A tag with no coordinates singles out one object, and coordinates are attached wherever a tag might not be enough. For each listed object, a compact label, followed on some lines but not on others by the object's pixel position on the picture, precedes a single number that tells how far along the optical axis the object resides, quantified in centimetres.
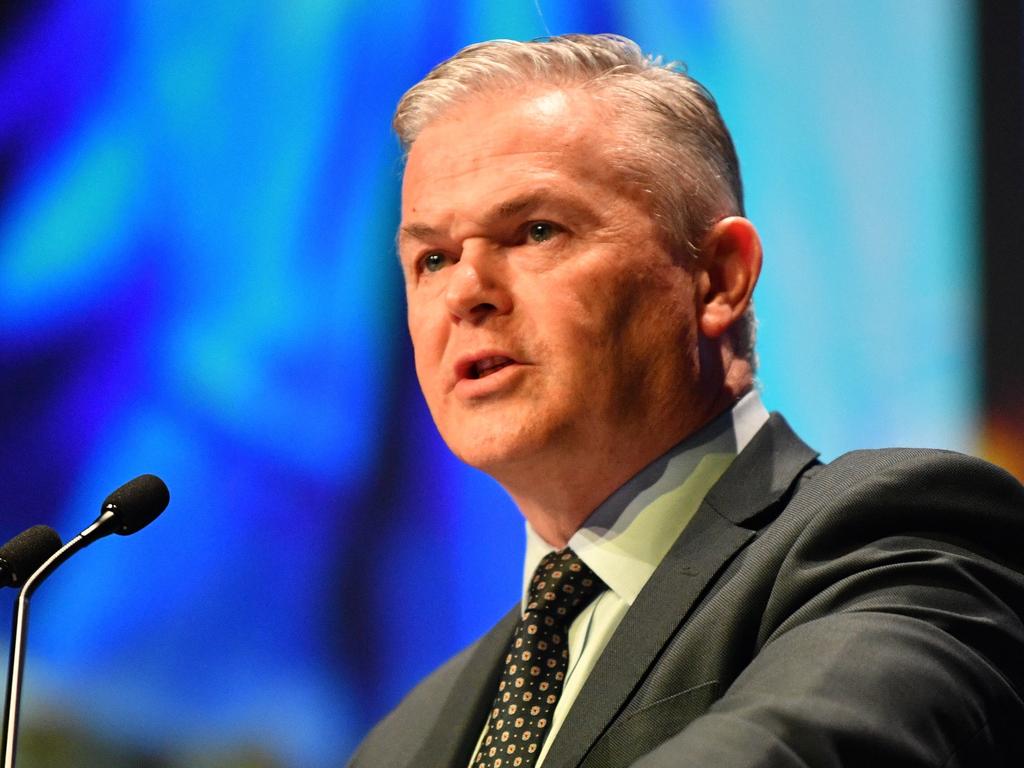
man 369
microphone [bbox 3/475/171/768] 368
